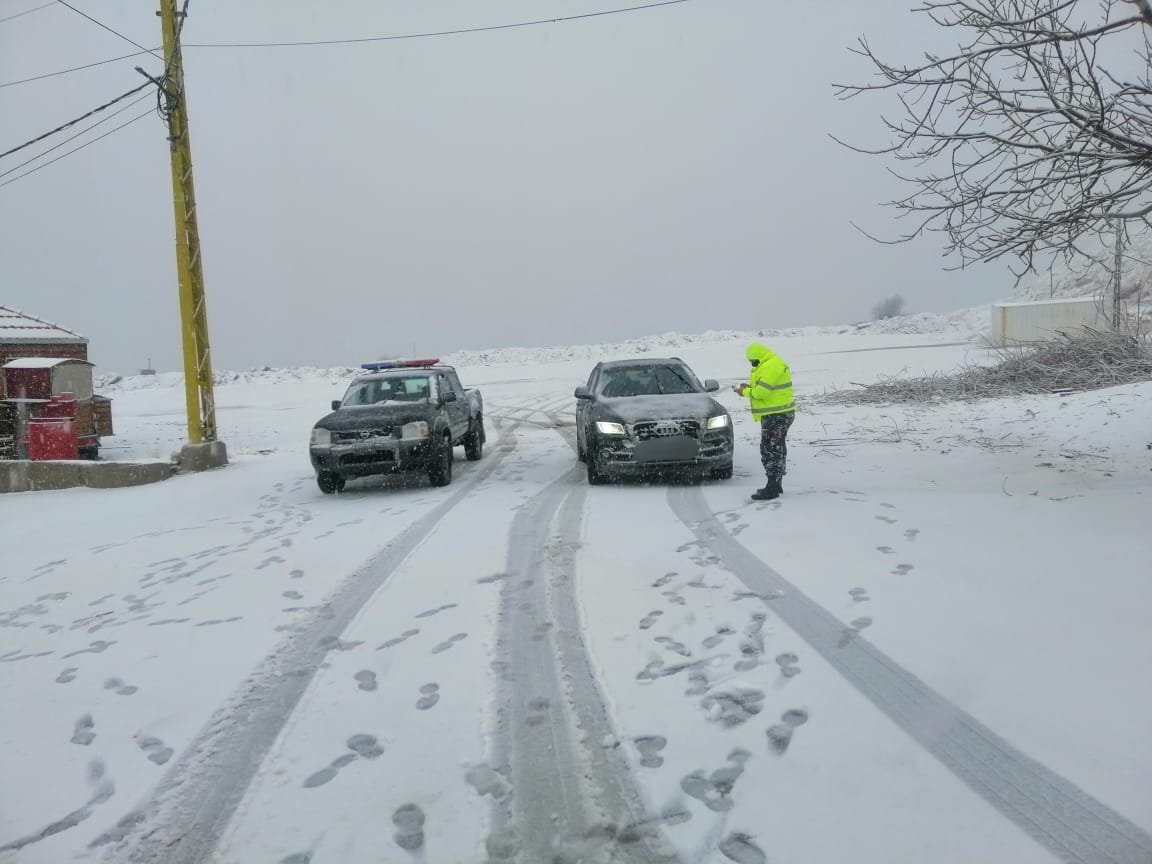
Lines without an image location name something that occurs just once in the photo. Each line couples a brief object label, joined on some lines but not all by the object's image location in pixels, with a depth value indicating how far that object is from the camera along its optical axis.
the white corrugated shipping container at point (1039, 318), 28.66
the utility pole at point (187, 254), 12.48
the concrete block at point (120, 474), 12.02
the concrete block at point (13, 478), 12.42
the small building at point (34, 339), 17.00
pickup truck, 9.57
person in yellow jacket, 7.82
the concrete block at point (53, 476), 12.27
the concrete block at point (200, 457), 12.80
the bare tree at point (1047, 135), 6.18
